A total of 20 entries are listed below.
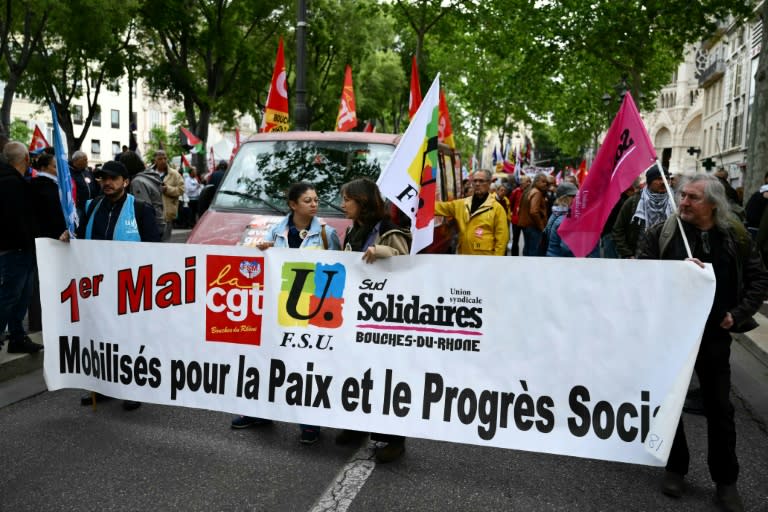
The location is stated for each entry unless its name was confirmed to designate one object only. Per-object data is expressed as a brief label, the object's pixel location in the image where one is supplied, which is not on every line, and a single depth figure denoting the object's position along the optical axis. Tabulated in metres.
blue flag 4.95
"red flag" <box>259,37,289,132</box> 11.11
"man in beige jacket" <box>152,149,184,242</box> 12.59
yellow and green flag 4.20
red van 6.67
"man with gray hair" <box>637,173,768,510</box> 3.86
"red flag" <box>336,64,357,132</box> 13.04
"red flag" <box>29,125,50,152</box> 14.04
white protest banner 3.84
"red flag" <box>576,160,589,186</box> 21.98
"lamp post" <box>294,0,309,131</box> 14.44
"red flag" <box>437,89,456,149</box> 9.17
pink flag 4.24
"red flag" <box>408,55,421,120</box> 11.12
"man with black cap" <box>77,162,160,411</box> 5.35
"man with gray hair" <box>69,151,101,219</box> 9.50
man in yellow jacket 6.97
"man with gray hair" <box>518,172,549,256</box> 11.53
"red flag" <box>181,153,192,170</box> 21.61
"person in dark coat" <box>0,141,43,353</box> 6.07
